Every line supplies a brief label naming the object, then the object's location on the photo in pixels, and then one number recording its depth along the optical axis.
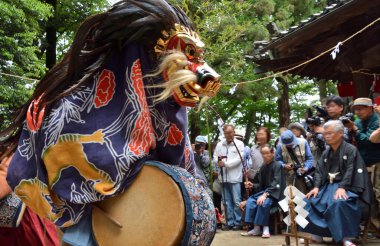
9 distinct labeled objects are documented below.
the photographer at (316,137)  6.55
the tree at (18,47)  9.30
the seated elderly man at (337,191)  5.42
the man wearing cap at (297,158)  6.90
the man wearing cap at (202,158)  8.53
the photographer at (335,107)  6.27
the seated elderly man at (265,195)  7.06
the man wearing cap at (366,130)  5.74
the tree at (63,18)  13.55
